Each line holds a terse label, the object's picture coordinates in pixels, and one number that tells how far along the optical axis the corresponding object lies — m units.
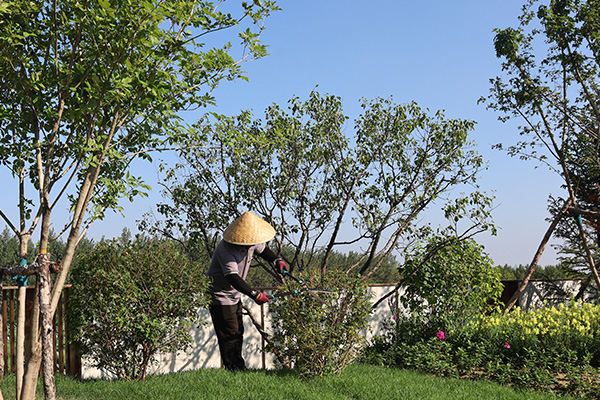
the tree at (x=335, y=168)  11.77
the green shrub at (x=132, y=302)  6.97
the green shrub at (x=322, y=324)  7.27
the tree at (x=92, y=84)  5.66
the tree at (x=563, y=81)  12.32
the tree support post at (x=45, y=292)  5.29
